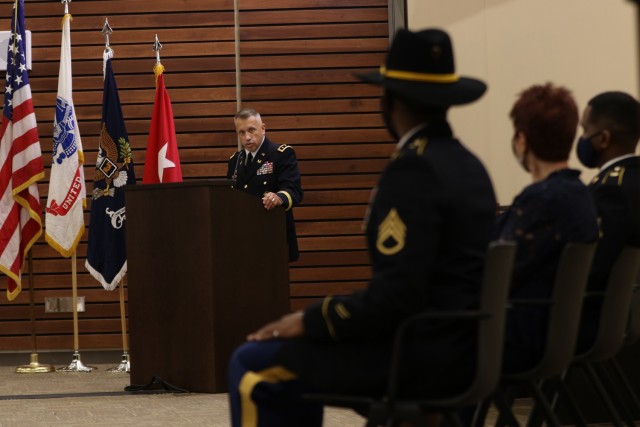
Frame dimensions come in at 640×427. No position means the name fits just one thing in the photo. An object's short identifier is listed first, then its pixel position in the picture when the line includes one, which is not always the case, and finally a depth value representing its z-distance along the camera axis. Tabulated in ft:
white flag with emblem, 33.87
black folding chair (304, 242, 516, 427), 9.86
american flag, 33.54
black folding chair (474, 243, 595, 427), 11.91
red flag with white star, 33.35
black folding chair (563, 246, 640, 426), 13.40
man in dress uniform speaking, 30.60
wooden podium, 26.15
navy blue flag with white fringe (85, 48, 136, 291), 32.98
